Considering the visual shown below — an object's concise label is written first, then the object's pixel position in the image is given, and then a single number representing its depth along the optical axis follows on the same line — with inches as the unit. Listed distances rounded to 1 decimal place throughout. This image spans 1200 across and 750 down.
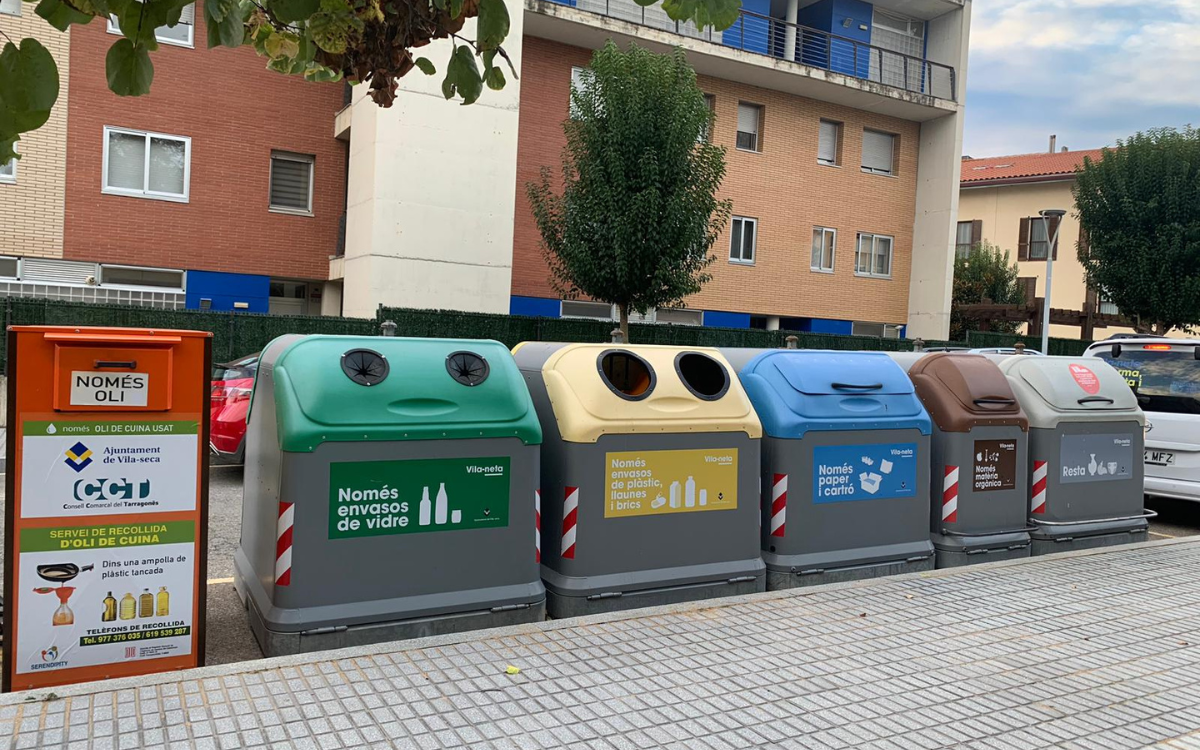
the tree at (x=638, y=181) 595.5
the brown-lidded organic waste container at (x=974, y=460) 242.2
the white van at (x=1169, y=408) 329.4
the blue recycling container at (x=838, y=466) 212.1
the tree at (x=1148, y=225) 832.3
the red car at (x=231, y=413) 346.0
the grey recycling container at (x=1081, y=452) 262.4
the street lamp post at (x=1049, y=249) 573.1
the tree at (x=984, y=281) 1245.7
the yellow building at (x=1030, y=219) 1339.8
